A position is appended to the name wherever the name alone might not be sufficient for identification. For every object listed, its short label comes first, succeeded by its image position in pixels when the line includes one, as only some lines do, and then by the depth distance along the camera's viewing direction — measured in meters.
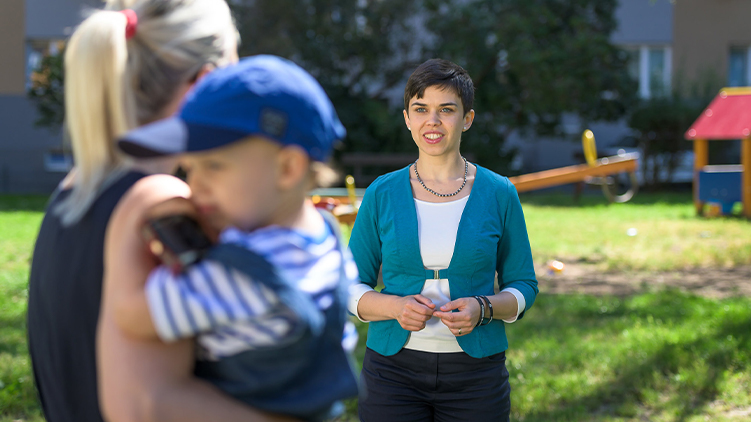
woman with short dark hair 2.39
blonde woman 1.02
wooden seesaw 7.33
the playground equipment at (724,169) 13.00
